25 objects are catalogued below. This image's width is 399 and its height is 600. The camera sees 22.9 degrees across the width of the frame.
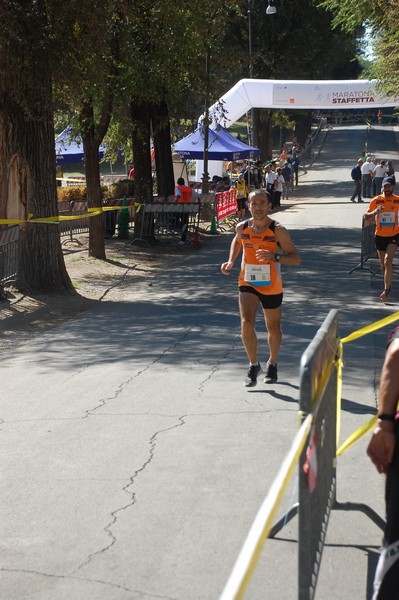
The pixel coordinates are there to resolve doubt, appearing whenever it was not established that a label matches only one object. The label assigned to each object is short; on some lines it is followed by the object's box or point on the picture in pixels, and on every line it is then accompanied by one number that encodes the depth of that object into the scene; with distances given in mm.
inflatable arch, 39500
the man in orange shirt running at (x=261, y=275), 9125
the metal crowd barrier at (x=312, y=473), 2994
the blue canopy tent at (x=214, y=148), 35344
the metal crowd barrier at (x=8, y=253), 15945
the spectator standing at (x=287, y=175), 45544
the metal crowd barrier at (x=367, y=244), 18423
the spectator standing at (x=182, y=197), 26734
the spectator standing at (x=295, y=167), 50138
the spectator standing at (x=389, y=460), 3844
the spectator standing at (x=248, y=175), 38875
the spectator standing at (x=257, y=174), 41188
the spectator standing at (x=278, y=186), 39000
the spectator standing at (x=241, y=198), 33750
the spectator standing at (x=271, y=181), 38594
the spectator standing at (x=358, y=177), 40219
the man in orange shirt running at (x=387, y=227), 15109
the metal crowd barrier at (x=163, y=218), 25938
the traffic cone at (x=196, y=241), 25750
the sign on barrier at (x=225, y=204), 32719
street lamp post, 42781
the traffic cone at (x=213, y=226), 29917
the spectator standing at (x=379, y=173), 39281
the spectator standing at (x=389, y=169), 36388
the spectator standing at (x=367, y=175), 41153
